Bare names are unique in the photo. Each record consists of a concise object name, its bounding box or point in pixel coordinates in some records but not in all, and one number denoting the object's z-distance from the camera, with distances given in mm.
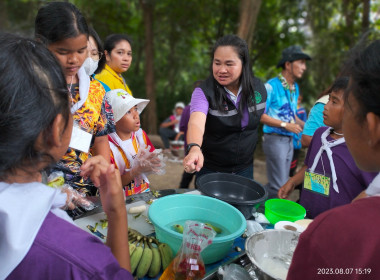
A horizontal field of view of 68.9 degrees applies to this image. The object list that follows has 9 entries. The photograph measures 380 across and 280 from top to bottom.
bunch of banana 1115
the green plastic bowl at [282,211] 1595
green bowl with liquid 1143
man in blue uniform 3551
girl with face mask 2347
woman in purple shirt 2197
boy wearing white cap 2061
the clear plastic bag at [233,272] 1082
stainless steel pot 1163
